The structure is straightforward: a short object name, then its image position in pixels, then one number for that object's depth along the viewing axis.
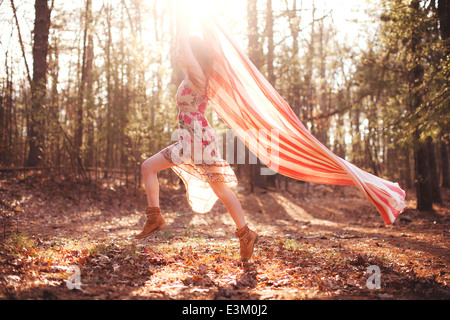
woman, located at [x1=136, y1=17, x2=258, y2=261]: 3.32
